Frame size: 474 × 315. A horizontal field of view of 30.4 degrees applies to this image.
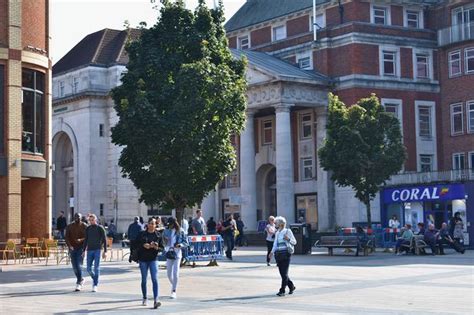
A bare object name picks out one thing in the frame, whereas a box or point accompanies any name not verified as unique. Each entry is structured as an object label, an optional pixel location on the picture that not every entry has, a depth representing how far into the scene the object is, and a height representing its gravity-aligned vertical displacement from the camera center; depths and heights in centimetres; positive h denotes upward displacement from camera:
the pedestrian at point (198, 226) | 3145 -9
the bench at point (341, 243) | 3528 -89
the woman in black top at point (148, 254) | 1725 -58
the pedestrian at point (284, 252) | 1853 -64
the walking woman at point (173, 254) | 1834 -63
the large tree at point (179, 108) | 2933 +396
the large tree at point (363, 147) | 4106 +351
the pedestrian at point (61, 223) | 4753 +16
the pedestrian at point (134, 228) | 3005 -12
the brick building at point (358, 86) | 5612 +880
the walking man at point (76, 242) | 2122 -40
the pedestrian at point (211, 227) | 3834 -16
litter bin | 3626 -64
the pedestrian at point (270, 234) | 2980 -40
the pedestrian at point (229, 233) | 3403 -40
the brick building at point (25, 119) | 3469 +443
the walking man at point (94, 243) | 2048 -41
